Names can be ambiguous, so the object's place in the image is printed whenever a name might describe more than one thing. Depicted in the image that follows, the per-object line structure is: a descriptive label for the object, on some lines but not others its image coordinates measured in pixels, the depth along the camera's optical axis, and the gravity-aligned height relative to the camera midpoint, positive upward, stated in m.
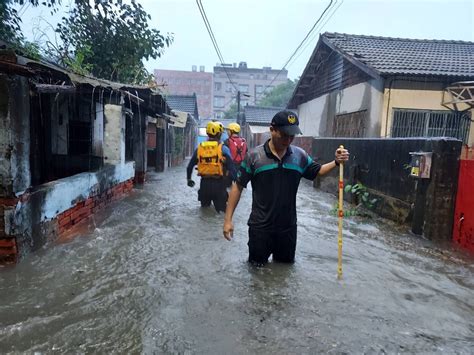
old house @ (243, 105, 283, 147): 28.98 +1.45
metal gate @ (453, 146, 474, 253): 5.22 -0.84
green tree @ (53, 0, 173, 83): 10.70 +2.69
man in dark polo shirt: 3.49 -0.40
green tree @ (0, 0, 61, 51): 7.49 +2.04
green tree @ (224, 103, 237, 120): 52.06 +3.22
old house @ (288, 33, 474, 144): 11.15 +1.82
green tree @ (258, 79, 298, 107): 47.19 +5.41
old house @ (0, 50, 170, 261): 3.83 -0.33
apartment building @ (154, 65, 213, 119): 69.00 +9.01
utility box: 5.73 -0.29
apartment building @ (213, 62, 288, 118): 70.44 +10.00
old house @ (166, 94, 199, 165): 19.95 +0.25
